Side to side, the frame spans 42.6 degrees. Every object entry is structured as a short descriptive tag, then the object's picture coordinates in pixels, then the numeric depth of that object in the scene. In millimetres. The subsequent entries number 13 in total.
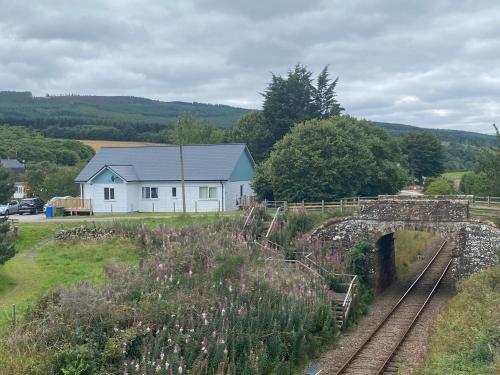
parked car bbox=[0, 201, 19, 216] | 47191
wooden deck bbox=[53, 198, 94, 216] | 45312
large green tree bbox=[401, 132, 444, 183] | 88312
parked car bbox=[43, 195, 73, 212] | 45109
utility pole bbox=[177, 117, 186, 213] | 39562
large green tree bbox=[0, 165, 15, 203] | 37375
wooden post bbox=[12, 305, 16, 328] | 18703
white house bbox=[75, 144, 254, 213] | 44875
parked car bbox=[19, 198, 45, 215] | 48469
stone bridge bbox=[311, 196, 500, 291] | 30219
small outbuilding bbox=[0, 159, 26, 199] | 85238
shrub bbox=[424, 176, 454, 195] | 59750
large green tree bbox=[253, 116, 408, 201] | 40406
